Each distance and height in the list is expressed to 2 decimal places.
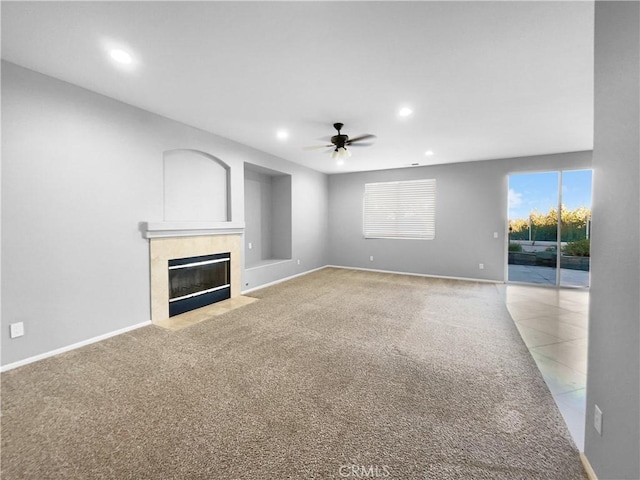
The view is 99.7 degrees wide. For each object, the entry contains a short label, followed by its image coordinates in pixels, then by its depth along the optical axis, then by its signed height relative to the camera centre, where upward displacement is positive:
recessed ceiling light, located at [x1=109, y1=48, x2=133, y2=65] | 2.31 +1.54
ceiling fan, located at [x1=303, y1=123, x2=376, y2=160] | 4.09 +1.34
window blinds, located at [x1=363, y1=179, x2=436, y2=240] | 6.89 +0.56
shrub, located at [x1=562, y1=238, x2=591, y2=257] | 5.58 -0.37
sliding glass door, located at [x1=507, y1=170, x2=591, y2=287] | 5.46 +0.16
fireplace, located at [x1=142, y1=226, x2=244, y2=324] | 3.63 -0.25
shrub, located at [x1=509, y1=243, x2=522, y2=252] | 6.17 -0.39
